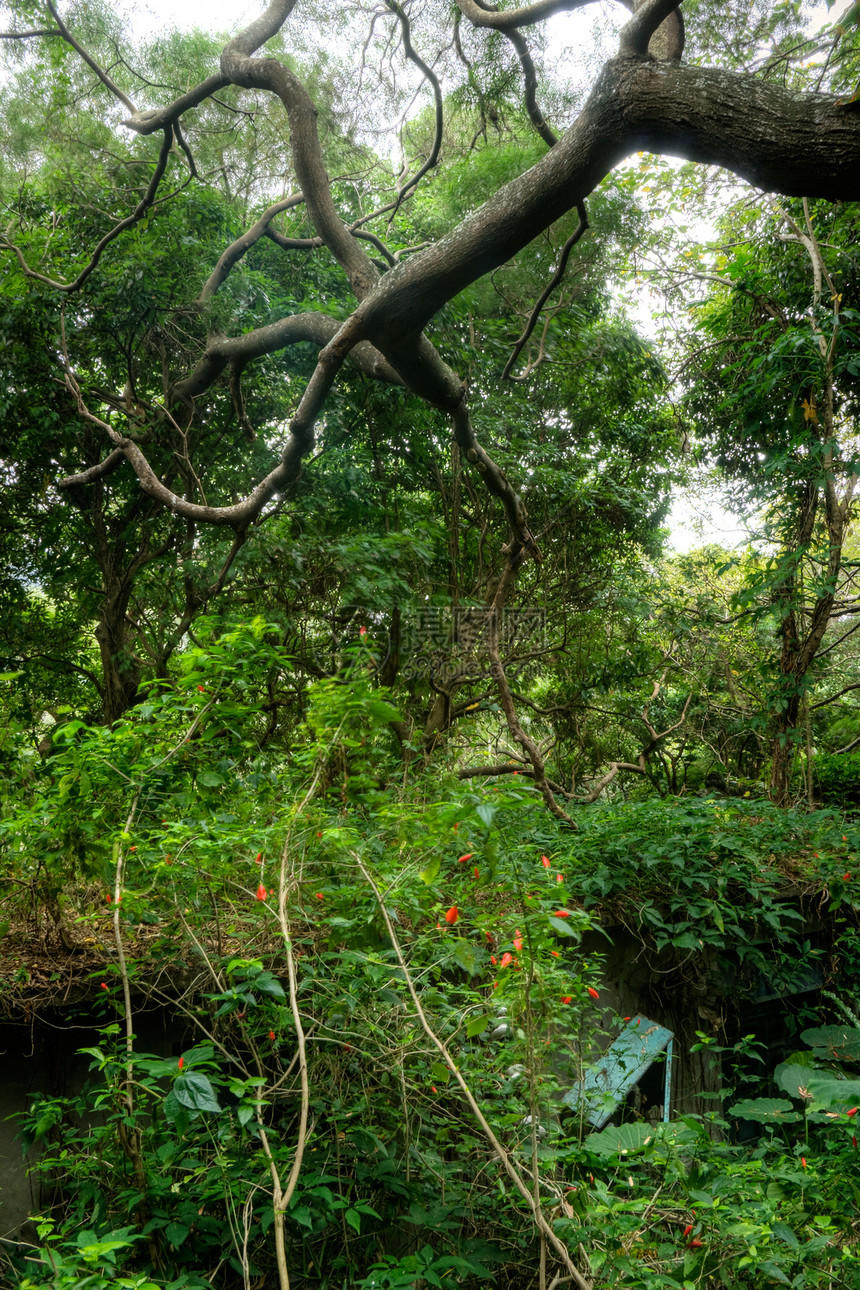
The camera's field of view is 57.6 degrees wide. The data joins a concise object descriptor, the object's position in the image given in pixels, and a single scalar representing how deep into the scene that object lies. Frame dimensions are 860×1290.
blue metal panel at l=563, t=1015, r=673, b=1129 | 2.16
